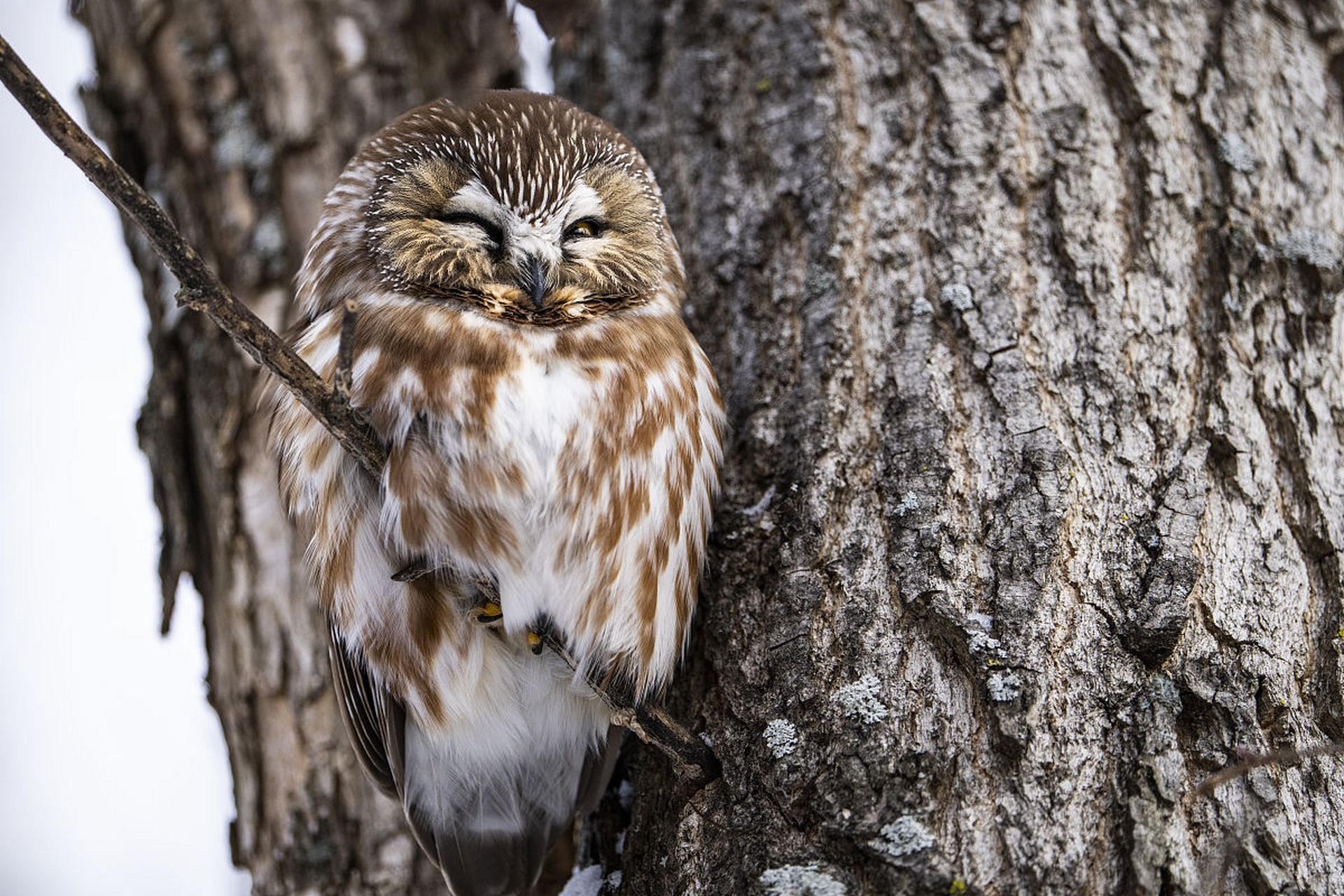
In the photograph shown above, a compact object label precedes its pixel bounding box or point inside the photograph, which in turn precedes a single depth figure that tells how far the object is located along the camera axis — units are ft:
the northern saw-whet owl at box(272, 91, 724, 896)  13.83
